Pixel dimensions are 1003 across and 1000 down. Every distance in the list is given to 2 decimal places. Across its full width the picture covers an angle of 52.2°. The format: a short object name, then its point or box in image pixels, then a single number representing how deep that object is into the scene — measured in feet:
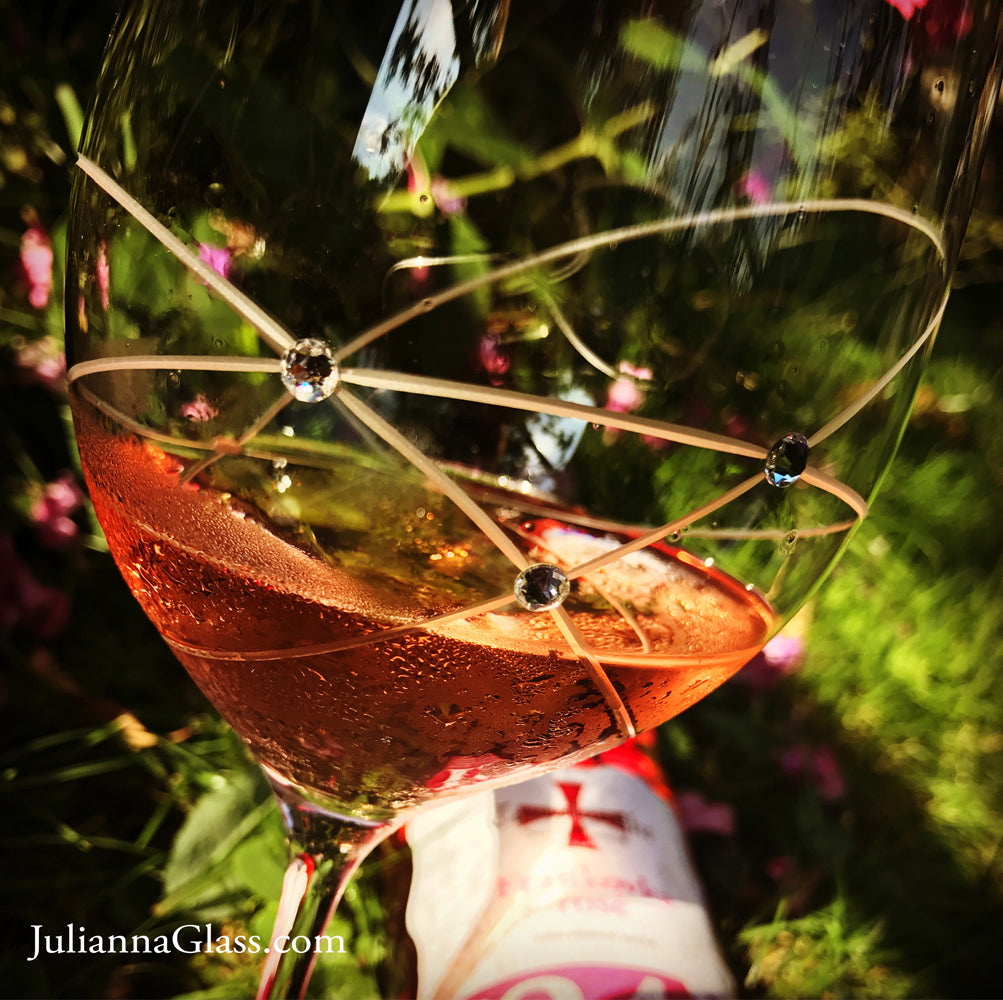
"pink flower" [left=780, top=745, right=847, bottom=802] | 2.24
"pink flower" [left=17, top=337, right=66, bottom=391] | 1.74
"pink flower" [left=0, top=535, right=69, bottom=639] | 1.72
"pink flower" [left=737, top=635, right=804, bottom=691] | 2.36
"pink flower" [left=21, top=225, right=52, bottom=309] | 1.69
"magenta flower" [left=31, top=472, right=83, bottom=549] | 1.78
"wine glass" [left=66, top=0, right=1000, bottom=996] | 0.55
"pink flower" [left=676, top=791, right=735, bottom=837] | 2.05
